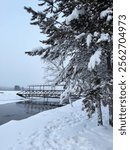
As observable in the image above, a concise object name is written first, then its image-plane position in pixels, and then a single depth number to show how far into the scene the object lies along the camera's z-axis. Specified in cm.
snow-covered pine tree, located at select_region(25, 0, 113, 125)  736
